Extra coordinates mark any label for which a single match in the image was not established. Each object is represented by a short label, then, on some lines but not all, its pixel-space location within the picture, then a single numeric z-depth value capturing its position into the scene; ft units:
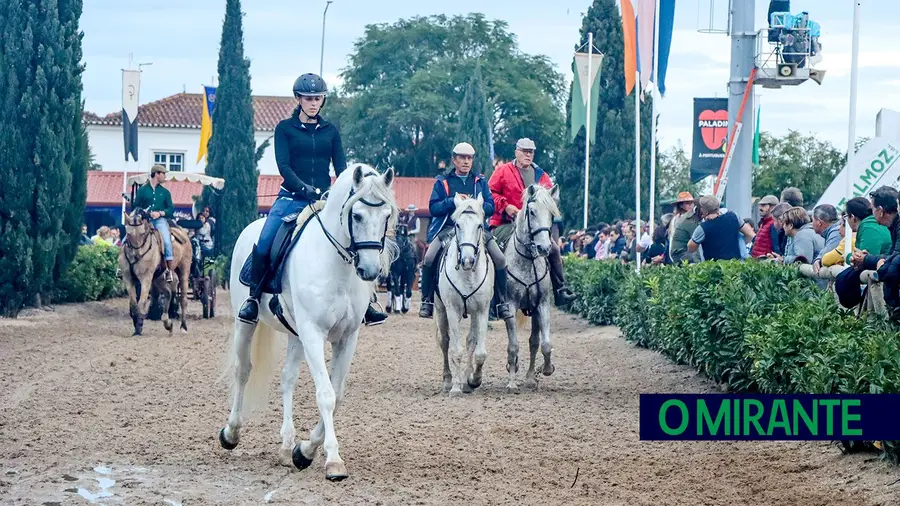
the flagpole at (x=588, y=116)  107.65
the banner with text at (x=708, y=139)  112.06
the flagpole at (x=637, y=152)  68.59
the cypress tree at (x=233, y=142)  144.87
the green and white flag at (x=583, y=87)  109.40
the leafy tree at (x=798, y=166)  162.40
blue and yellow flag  154.10
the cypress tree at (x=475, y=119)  212.84
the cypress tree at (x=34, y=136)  75.82
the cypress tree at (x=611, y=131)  139.74
